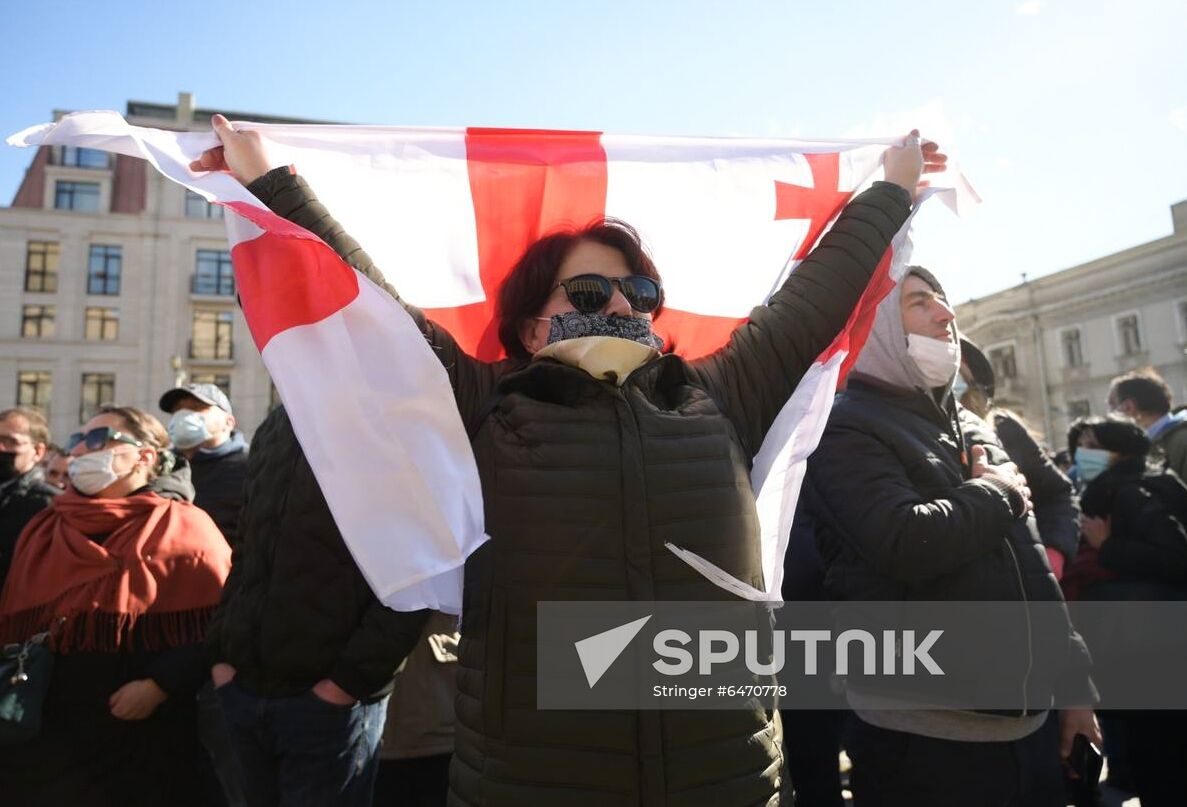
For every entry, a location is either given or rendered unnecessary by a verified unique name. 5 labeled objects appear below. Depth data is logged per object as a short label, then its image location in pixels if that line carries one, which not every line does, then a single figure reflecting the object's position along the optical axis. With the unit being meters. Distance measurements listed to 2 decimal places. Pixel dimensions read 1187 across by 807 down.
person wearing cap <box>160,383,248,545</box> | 4.01
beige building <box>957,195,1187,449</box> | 28.67
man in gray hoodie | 2.01
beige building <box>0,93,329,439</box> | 32.97
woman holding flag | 1.40
